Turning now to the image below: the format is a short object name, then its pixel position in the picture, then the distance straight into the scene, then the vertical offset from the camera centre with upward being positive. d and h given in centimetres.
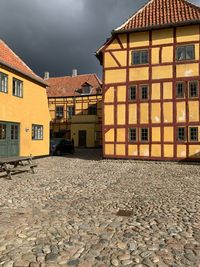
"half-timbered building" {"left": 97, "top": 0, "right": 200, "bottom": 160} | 1353 +353
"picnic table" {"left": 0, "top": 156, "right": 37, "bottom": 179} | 839 -108
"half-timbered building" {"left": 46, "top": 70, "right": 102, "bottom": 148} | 2724 +399
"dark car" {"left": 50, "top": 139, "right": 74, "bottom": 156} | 1851 -77
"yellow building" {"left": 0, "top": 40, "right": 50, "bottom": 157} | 1240 +192
